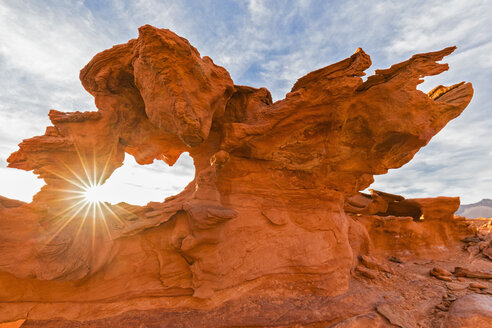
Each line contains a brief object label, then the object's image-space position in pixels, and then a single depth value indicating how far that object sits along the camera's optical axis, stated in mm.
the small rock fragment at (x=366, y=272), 7398
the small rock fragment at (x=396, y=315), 5020
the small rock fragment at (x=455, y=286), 7004
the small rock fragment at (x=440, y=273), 8367
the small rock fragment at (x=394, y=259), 10383
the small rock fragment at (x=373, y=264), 8259
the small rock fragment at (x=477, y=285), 6826
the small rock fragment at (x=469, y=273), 7963
